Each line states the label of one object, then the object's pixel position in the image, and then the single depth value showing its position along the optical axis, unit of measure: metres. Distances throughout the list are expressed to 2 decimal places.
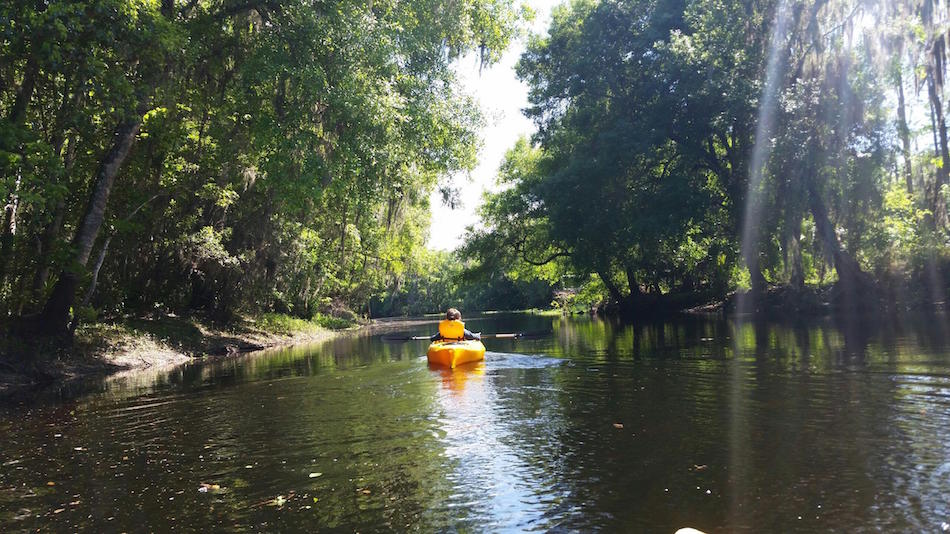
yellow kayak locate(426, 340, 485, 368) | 13.91
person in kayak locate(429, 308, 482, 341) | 15.05
